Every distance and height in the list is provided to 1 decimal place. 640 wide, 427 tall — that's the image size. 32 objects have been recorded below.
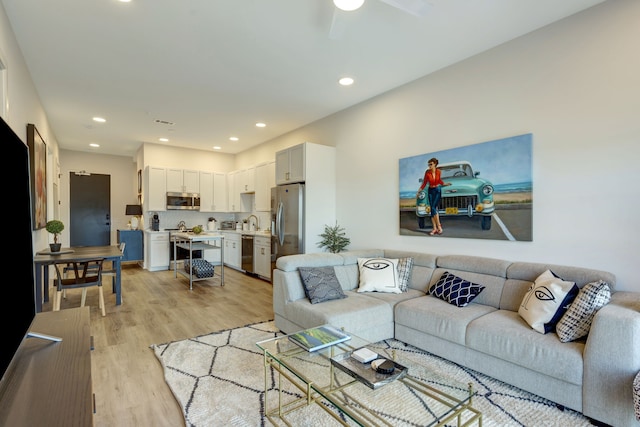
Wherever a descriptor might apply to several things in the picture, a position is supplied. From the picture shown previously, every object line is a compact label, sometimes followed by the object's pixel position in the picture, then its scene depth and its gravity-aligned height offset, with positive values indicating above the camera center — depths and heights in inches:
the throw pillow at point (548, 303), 86.4 -25.4
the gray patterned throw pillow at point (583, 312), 80.4 -25.7
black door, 316.8 +4.7
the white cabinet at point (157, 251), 261.3 -30.8
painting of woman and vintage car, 112.7 +7.8
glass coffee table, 61.6 -36.2
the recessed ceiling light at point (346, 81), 144.3 +60.6
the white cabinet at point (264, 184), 239.9 +22.1
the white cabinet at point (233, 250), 264.4 -31.7
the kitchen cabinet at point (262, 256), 221.9 -31.3
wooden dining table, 137.4 -19.9
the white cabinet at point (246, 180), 265.1 +28.3
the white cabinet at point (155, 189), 265.7 +20.7
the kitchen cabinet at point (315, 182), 183.0 +17.7
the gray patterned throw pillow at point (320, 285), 119.4 -27.8
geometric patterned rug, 75.3 -48.4
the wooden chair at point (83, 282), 141.1 -31.5
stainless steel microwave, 273.4 +10.7
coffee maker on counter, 275.0 -9.2
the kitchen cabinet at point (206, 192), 291.9 +19.6
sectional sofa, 71.2 -33.4
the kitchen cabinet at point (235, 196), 293.1 +15.6
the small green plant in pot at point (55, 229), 150.6 -7.1
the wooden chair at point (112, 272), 163.4 -30.4
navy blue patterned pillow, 110.4 -27.9
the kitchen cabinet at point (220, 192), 299.4 +19.7
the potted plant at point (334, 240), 179.5 -15.5
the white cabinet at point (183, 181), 275.7 +28.8
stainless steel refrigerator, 183.9 -4.3
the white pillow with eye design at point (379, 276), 131.8 -26.7
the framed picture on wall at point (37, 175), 132.5 +18.0
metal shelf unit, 209.9 -24.0
